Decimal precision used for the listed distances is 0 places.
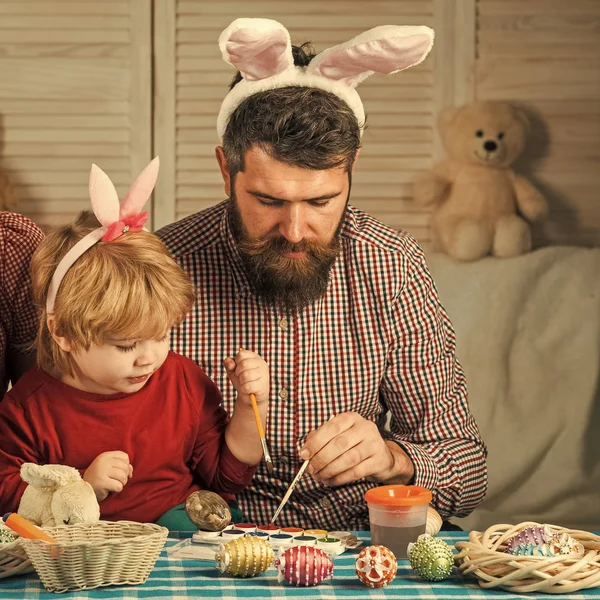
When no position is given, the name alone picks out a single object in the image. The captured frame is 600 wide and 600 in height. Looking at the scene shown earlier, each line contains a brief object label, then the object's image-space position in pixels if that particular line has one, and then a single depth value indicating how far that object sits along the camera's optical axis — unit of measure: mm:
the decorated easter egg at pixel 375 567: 2138
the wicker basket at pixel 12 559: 2163
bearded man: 2642
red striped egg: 2145
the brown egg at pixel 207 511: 2323
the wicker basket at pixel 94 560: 2107
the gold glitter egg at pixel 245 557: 2172
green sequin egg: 2164
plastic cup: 2278
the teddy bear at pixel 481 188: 4331
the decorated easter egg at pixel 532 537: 2174
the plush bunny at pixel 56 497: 2198
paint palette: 2262
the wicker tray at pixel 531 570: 2116
